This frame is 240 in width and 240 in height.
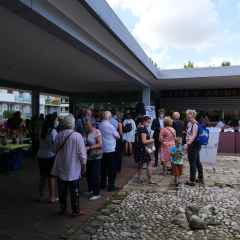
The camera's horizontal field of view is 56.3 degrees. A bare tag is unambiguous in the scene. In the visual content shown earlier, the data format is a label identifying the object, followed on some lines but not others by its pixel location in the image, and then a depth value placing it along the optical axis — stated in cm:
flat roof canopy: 391
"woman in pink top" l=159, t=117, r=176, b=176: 570
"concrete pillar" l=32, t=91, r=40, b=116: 1414
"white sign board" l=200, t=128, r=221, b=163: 773
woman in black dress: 506
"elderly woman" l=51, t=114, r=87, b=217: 340
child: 496
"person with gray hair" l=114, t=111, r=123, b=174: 608
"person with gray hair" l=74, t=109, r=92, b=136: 564
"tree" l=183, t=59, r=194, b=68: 5418
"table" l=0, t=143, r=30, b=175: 621
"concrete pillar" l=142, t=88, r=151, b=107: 1213
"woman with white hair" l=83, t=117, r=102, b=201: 412
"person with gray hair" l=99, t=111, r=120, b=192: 453
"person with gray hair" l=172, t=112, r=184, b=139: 632
